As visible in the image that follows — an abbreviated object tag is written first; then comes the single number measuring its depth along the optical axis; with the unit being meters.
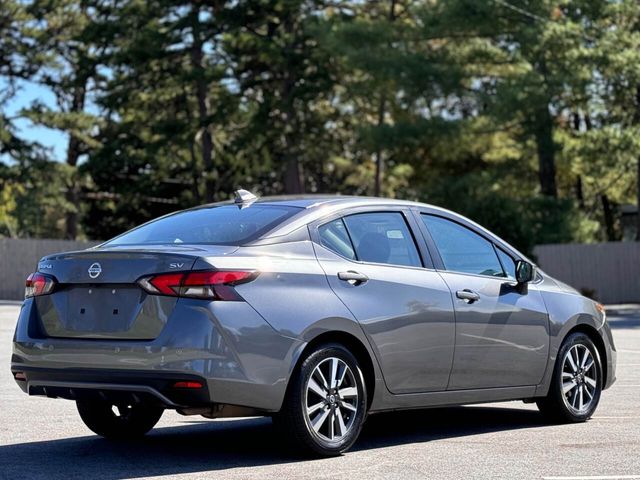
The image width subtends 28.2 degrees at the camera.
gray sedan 7.31
